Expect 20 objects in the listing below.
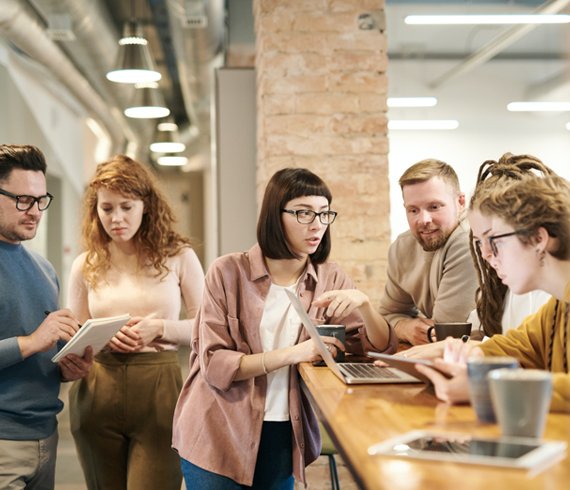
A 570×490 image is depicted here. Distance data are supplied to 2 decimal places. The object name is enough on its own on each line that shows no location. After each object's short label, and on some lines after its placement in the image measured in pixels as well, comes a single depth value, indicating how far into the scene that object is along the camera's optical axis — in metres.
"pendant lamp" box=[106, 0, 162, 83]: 5.43
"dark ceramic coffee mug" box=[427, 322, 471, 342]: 2.32
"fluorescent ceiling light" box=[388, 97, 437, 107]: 7.98
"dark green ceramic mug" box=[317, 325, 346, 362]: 2.44
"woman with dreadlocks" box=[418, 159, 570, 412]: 1.73
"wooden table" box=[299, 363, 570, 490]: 1.10
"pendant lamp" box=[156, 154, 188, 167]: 13.10
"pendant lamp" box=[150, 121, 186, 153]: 11.18
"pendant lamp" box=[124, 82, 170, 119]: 6.66
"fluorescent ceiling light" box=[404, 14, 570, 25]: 5.39
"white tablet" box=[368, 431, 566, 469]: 1.17
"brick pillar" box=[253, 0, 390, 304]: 4.29
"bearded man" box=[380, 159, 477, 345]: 2.92
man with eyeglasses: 2.54
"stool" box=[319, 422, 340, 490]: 3.27
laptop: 2.05
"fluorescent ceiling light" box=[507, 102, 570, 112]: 8.67
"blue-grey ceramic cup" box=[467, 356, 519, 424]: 1.45
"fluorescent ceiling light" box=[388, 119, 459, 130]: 7.87
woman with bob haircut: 2.52
